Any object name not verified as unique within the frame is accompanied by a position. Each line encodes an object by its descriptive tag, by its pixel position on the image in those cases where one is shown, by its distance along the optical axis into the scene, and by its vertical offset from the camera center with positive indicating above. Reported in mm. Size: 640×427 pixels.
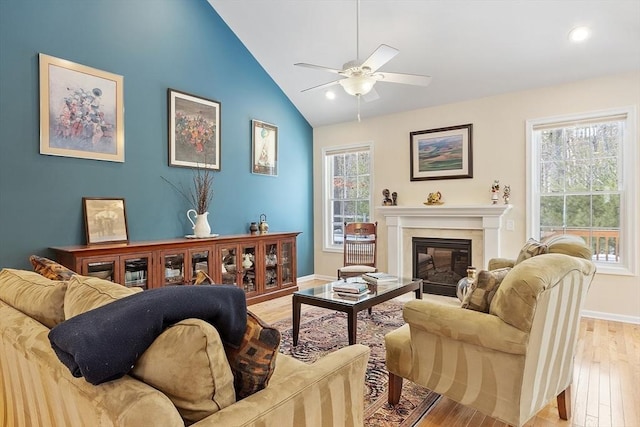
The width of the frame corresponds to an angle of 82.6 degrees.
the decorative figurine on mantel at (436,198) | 4949 +172
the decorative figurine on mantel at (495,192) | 4484 +226
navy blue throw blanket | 837 -286
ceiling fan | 2764 +1108
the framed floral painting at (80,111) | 3250 +960
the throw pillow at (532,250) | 2437 -275
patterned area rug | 2158 -1176
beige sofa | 866 -464
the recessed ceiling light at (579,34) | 3456 +1692
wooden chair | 5125 -483
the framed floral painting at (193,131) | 4191 +978
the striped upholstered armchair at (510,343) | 1612 -651
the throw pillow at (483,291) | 1835 -409
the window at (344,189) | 5812 +370
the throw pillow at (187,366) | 896 -384
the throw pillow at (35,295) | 1350 -337
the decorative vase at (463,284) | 3584 -749
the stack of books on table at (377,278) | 3386 -654
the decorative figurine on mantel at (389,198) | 5398 +190
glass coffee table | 2759 -710
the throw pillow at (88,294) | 1164 -273
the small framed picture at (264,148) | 5172 +928
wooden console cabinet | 3217 -528
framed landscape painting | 4797 +787
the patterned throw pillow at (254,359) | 1075 -443
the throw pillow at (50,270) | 1874 -309
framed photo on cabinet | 3486 -80
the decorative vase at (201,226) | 4227 -170
